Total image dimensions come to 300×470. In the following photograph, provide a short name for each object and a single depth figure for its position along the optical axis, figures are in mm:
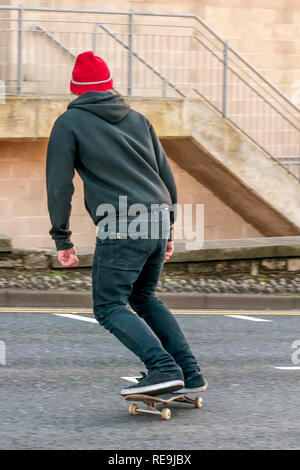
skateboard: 7830
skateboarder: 7766
